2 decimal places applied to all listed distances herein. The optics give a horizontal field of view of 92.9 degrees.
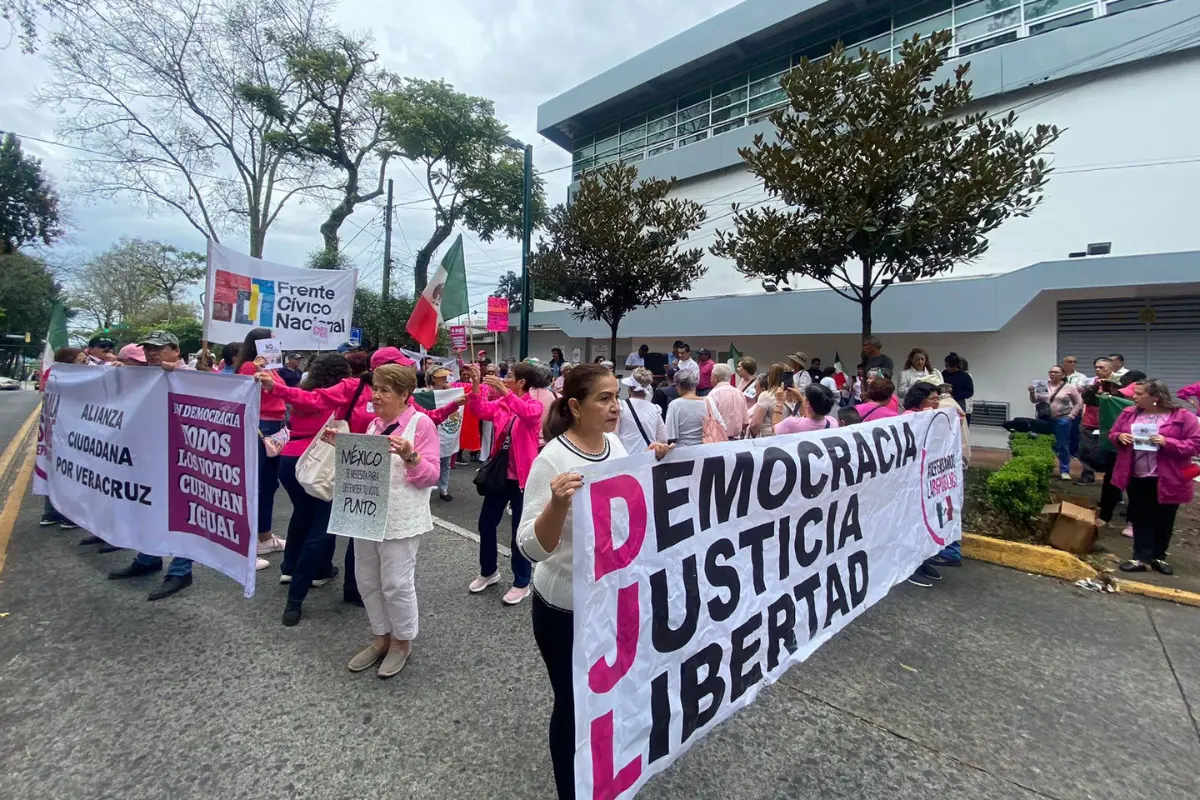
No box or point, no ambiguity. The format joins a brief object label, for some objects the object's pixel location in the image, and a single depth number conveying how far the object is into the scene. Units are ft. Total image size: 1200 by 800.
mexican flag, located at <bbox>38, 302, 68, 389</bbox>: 21.86
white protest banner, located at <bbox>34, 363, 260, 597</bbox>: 11.37
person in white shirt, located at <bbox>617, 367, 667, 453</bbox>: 16.42
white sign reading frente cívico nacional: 16.33
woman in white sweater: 6.25
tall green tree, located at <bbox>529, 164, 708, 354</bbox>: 43.73
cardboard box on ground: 17.12
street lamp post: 45.32
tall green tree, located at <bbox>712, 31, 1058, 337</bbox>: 22.88
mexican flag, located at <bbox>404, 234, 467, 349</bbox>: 17.92
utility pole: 69.97
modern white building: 35.22
